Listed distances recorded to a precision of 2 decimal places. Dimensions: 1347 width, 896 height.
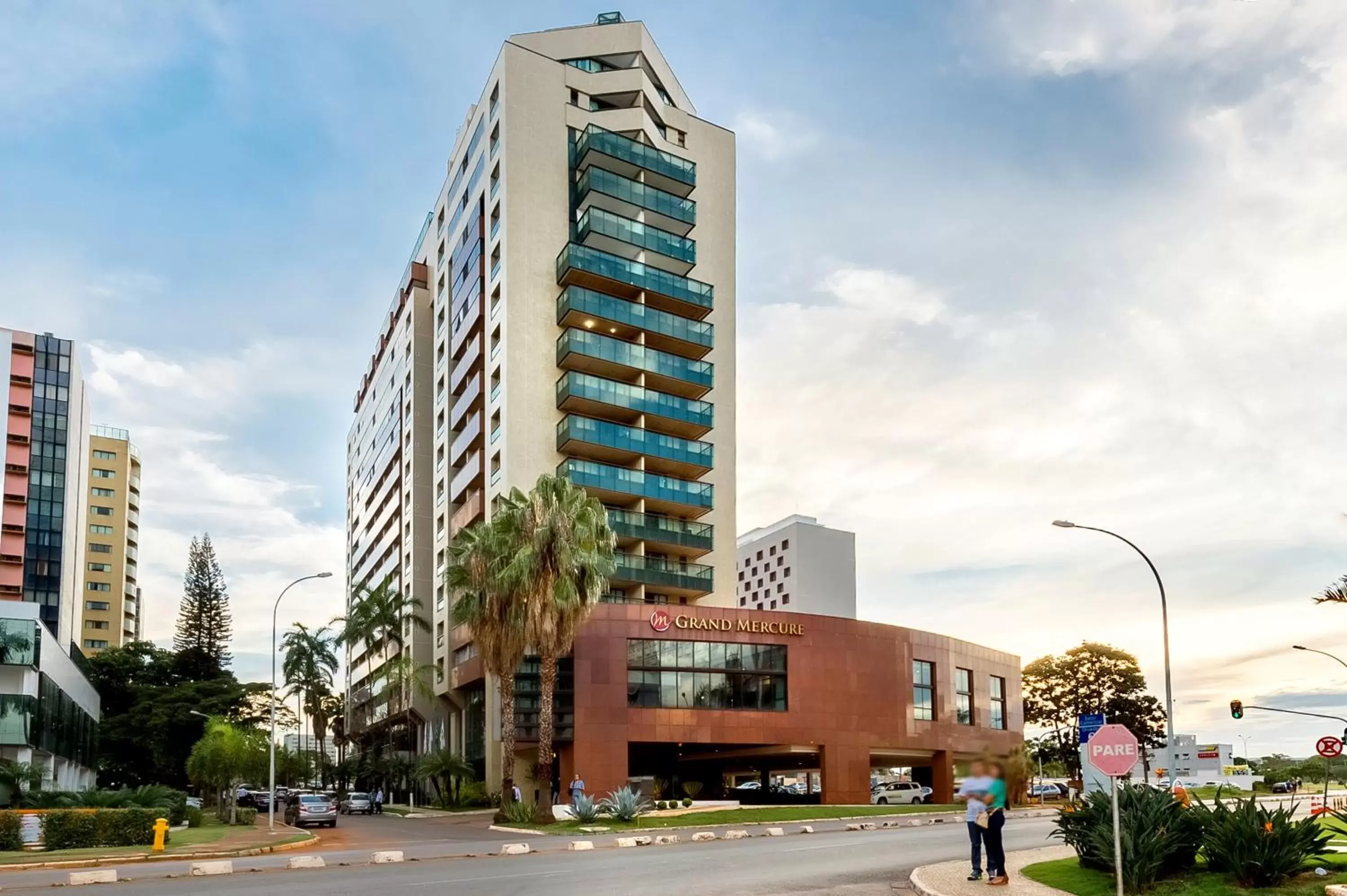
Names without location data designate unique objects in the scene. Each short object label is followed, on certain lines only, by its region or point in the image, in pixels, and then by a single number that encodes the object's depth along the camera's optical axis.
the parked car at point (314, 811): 48.75
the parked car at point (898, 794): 60.06
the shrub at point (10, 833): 32.81
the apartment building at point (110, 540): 145.12
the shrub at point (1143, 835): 16.69
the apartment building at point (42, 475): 101.69
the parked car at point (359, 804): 71.44
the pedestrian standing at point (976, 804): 18.33
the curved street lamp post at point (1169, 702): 32.28
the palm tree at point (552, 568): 45.66
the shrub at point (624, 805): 41.06
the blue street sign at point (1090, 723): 34.59
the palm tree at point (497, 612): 46.41
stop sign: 14.02
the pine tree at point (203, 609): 111.69
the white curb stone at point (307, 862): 26.06
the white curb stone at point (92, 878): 22.31
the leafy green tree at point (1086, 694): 91.31
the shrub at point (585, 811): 41.09
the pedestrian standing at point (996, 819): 18.11
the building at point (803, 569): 135.00
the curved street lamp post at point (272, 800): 47.95
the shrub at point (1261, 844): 15.66
